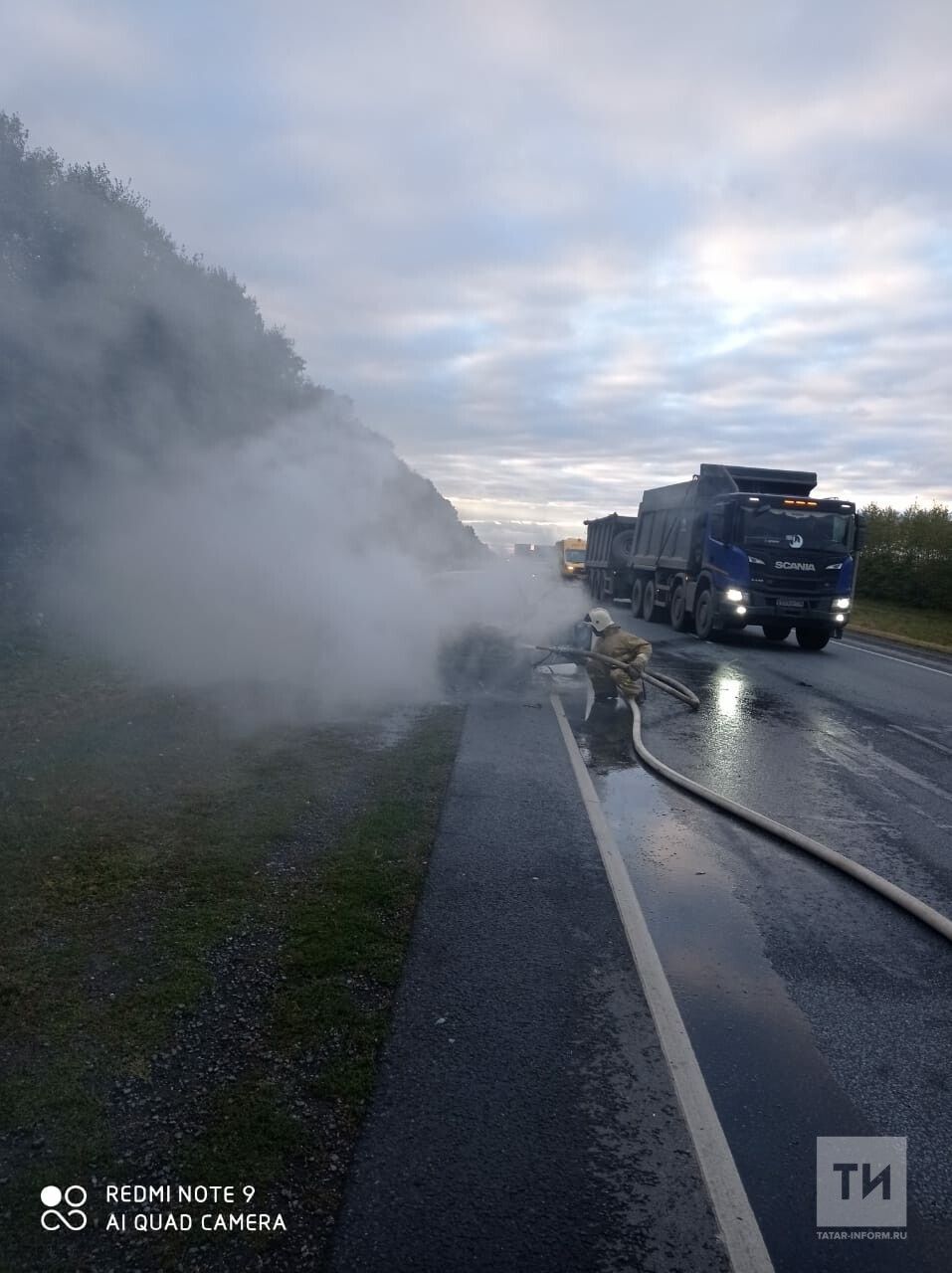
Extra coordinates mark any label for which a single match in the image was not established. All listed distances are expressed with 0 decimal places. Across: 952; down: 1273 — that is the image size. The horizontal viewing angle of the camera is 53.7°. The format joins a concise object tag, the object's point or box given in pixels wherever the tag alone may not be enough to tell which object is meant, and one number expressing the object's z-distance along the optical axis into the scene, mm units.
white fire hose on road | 4711
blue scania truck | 16328
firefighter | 10164
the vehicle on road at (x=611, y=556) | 25422
